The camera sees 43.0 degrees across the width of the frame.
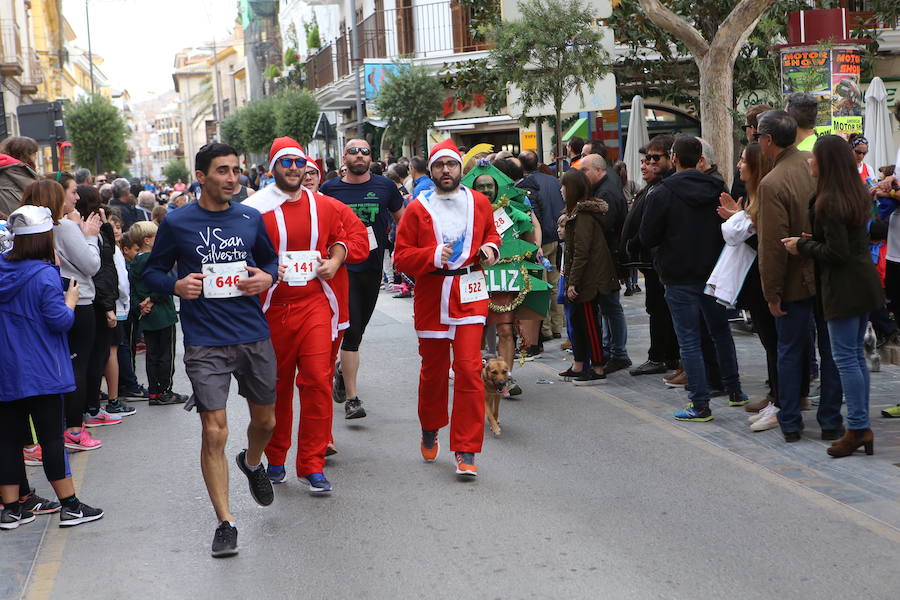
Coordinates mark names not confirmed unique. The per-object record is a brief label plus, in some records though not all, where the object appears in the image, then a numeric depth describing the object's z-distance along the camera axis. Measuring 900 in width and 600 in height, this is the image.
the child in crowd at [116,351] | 9.73
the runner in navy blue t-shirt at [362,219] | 8.87
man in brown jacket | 7.31
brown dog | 7.98
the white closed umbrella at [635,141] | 16.14
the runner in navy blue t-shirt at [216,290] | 5.79
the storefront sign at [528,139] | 26.02
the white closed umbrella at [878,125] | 14.10
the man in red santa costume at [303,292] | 6.57
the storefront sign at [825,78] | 15.90
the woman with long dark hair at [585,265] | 9.94
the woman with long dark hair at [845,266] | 6.79
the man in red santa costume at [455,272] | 7.02
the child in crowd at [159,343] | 10.29
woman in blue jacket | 6.32
